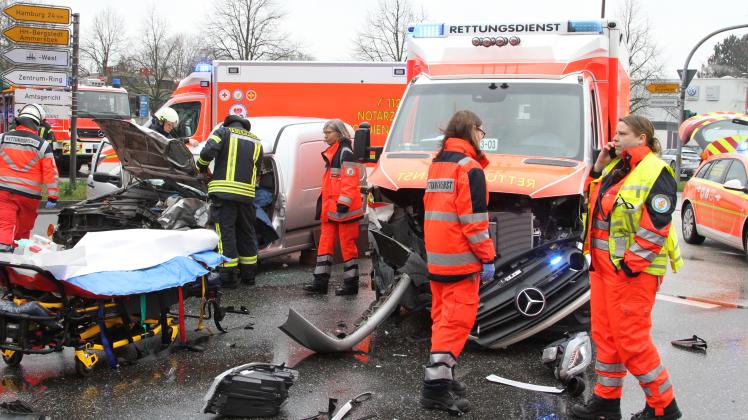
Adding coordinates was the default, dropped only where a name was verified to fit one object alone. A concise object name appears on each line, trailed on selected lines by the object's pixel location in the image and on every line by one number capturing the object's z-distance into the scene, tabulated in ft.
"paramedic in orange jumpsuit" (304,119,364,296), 27.50
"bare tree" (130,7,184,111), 158.10
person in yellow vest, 15.39
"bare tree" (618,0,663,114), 133.59
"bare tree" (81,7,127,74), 161.79
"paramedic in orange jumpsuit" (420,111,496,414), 16.72
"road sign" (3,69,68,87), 47.20
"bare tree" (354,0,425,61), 132.05
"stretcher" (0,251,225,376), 17.35
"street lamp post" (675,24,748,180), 73.51
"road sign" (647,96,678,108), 83.87
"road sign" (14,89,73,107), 49.11
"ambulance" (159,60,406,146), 47.14
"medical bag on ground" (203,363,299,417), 15.81
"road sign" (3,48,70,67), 47.47
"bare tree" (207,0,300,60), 139.74
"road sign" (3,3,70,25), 46.85
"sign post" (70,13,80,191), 51.72
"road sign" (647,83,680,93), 87.40
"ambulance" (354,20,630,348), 20.52
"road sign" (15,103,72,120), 49.80
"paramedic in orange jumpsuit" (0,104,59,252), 26.71
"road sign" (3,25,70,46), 47.88
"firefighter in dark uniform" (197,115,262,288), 27.84
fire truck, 78.54
